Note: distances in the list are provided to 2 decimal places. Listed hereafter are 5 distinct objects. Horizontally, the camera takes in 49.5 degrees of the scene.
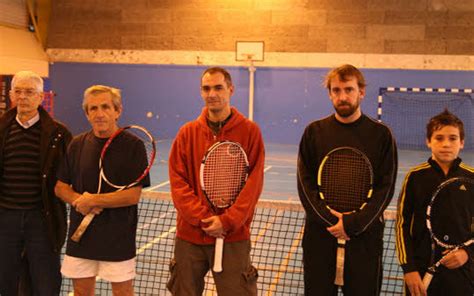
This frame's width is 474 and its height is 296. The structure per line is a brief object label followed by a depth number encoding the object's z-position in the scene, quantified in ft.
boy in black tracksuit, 9.89
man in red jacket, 10.21
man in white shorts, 10.69
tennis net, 15.93
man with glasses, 11.46
